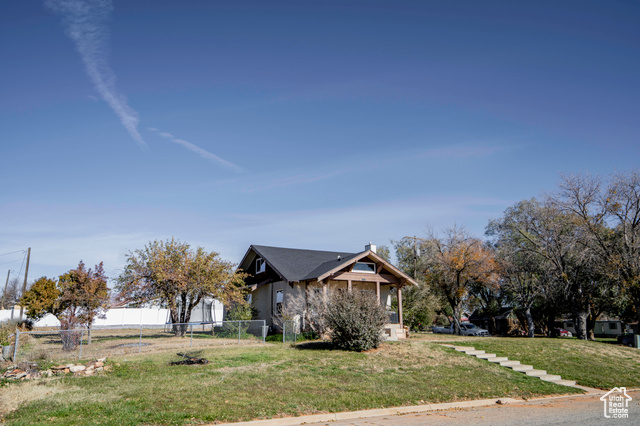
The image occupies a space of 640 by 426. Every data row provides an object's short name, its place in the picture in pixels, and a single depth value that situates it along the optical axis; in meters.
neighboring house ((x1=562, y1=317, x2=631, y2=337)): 56.74
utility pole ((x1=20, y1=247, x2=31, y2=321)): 40.43
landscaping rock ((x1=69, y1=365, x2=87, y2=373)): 13.05
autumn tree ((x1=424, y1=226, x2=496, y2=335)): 36.22
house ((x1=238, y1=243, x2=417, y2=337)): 25.59
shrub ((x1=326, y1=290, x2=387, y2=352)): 17.22
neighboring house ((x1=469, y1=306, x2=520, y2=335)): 54.75
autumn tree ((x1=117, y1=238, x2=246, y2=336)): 24.20
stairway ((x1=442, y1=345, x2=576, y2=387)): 15.88
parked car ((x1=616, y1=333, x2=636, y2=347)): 31.01
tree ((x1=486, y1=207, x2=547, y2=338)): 35.25
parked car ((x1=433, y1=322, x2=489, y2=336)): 44.06
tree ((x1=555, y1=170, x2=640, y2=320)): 27.56
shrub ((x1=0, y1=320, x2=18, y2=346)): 19.06
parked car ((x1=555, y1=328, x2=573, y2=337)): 50.28
